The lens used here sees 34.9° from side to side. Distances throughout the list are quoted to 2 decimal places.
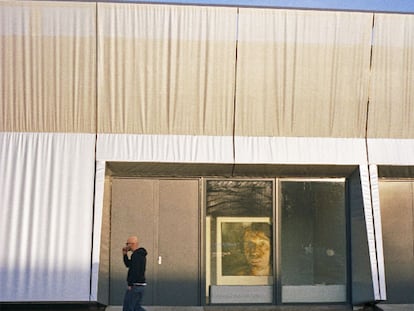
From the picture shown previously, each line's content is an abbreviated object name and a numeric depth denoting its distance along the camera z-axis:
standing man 12.32
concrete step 14.75
